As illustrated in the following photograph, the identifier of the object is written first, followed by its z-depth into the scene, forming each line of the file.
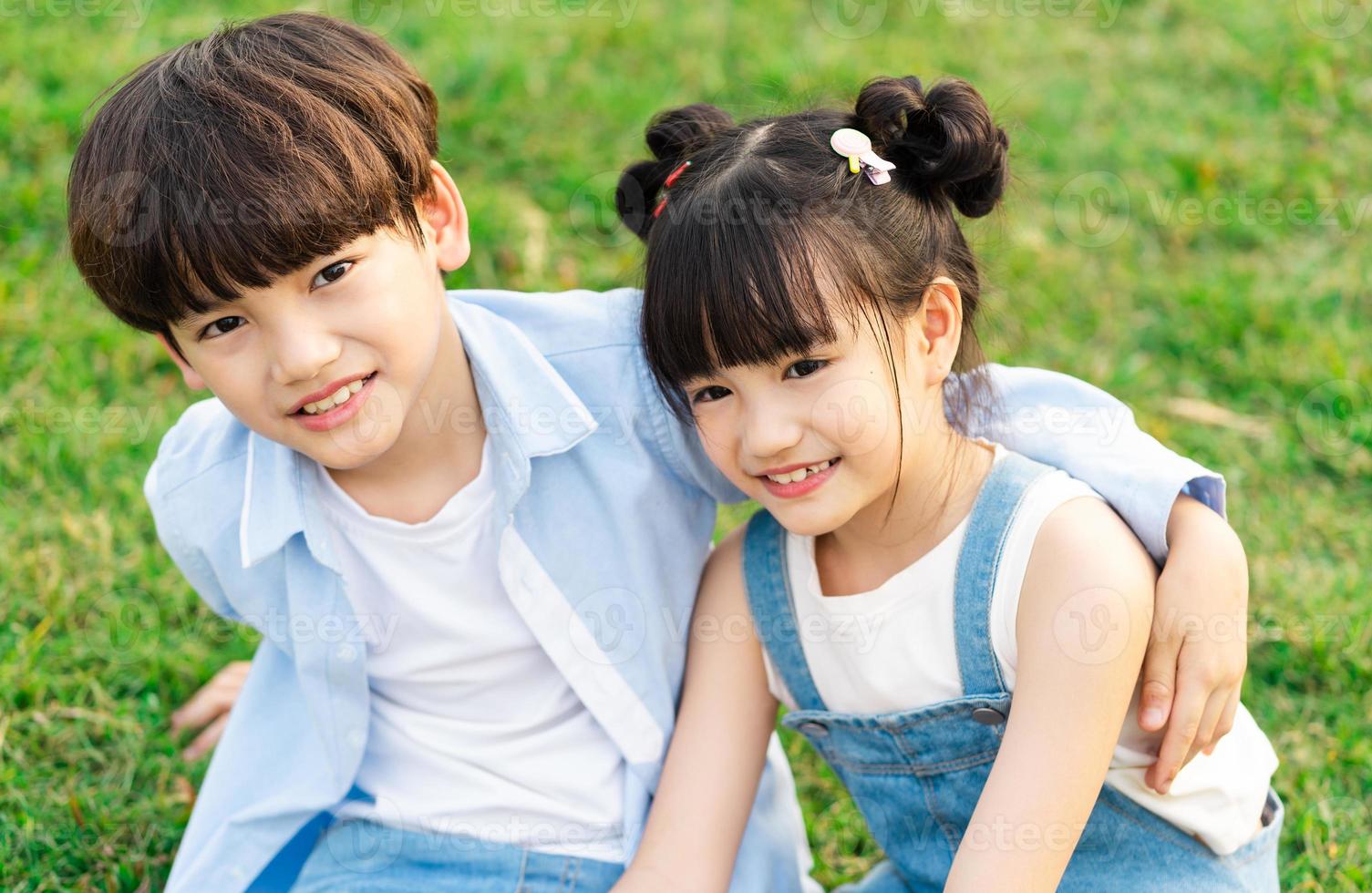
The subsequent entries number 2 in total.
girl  1.47
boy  1.55
